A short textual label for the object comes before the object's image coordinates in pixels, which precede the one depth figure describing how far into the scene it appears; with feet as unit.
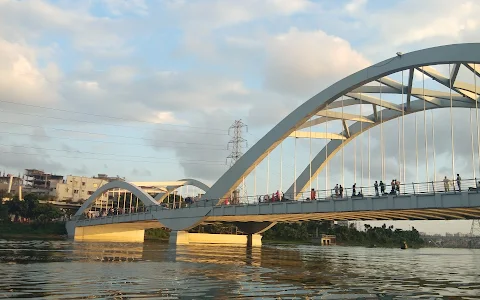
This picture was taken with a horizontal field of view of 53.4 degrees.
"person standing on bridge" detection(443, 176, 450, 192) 88.02
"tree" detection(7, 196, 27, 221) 247.91
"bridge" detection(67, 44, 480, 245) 94.27
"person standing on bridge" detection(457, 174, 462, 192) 85.58
